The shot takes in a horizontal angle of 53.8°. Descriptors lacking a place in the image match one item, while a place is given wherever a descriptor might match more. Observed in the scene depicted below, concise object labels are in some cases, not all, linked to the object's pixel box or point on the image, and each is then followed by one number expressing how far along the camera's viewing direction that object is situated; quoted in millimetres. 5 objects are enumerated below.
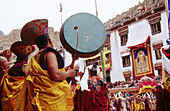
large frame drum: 1775
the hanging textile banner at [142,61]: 14906
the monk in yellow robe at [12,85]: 2473
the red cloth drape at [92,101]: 4062
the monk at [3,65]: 2803
